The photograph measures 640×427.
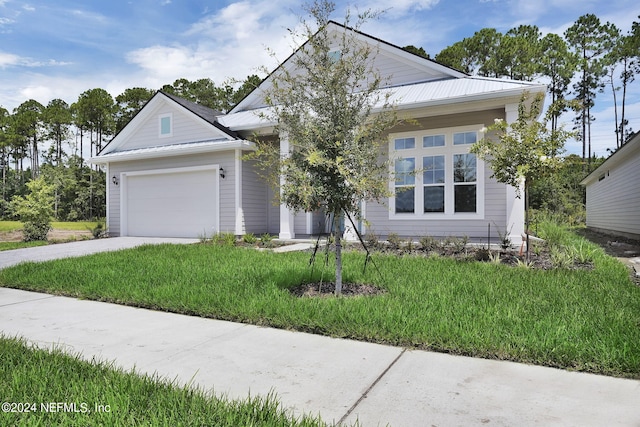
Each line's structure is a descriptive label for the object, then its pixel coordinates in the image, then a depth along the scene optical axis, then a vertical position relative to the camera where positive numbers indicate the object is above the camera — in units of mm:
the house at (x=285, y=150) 9562 +1120
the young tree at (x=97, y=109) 29938 +7406
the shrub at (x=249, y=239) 10582 -923
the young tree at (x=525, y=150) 6605 +926
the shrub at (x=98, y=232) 13641 -908
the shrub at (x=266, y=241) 10088 -942
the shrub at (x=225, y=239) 10195 -927
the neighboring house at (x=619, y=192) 12383 +418
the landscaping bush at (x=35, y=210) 12602 -140
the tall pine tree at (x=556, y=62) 26906 +9810
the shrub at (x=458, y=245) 8071 -848
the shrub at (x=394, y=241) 8787 -821
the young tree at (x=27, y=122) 35188 +7553
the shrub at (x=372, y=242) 8953 -854
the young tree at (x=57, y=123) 33966 +7314
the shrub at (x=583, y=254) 7076 -962
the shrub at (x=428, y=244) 8555 -866
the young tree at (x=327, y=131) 4430 +857
